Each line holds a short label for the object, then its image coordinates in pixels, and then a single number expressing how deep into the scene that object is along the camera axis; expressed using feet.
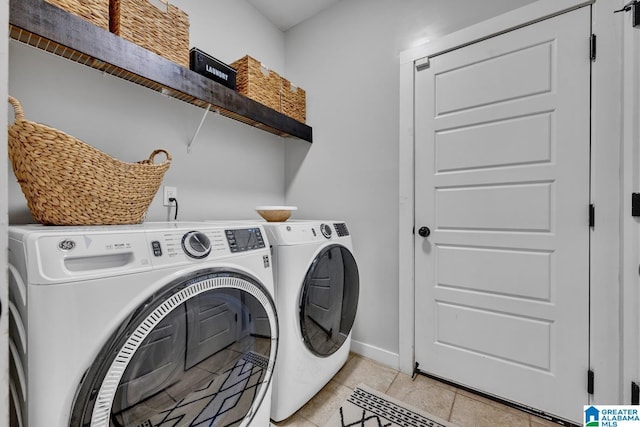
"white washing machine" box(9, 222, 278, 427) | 1.88
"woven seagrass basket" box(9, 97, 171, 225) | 2.58
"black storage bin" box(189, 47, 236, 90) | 4.45
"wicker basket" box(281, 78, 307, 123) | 6.23
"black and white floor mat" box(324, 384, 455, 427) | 4.09
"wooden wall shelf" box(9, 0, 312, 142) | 2.74
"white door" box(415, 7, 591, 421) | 4.06
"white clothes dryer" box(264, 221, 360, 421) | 3.86
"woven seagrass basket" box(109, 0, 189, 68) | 3.53
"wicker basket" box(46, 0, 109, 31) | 3.01
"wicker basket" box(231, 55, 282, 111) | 5.27
